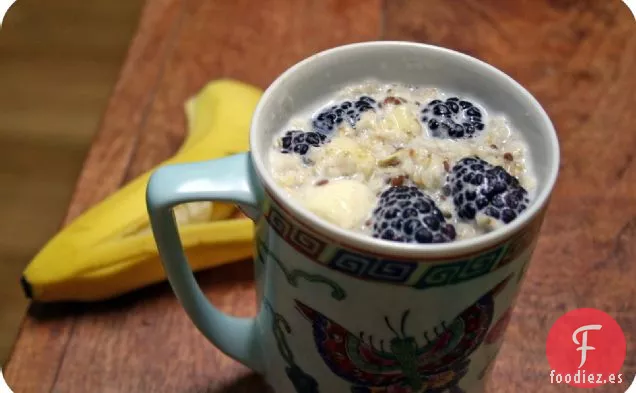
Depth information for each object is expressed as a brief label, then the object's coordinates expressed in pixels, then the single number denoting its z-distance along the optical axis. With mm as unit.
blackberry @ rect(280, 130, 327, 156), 455
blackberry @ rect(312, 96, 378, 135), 475
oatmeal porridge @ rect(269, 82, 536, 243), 401
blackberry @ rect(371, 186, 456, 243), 380
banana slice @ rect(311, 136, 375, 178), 440
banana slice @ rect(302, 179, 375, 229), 403
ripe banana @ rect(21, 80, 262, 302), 585
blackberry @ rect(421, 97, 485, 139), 470
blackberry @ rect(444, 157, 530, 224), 404
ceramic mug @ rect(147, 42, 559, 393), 375
